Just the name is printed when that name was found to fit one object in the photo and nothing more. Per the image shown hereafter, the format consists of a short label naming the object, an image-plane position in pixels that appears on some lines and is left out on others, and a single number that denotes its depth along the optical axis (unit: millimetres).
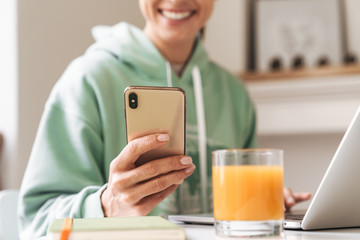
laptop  546
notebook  481
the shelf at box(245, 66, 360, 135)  1891
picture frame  1990
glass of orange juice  544
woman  703
